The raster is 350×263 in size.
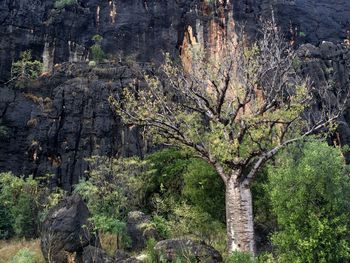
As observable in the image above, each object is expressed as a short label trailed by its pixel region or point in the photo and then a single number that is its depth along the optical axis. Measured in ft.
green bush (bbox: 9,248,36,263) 38.08
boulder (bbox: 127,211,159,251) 49.01
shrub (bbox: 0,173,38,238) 60.95
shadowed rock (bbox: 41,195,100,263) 40.73
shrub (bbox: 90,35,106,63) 125.18
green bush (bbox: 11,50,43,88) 115.34
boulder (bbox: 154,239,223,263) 36.37
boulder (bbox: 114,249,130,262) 38.52
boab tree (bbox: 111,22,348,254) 41.01
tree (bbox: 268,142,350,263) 31.78
